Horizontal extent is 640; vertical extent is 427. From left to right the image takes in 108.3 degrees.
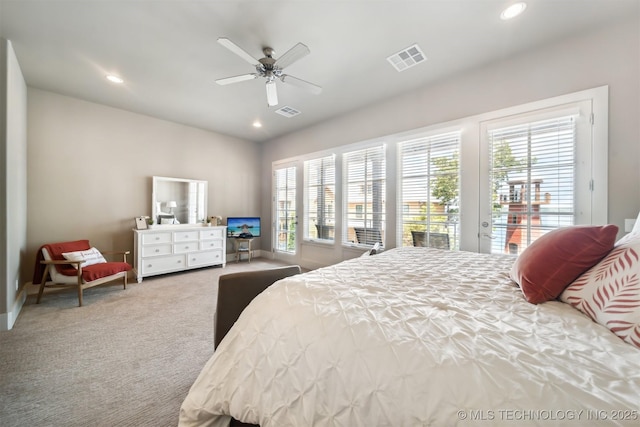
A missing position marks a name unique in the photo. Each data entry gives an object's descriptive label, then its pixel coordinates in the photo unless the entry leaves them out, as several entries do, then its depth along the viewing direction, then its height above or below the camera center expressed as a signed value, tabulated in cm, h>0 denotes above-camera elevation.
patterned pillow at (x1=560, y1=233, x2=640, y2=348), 76 -31
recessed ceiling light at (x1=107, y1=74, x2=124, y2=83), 300 +174
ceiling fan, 208 +147
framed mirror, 437 +20
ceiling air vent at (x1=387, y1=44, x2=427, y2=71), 246 +171
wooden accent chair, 288 -75
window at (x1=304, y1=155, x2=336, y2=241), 445 +26
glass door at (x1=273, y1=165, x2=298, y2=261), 519 -5
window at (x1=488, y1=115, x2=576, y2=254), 229 +34
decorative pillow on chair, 298 -62
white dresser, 385 -70
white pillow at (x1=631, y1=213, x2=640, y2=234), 120 -9
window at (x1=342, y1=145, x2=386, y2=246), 375 +26
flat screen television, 526 -36
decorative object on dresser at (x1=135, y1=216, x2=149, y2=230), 407 -22
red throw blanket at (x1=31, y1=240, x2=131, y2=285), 293 -75
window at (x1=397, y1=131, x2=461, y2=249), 300 +27
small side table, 532 -88
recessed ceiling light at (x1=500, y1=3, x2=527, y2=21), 192 +171
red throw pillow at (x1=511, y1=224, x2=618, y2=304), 106 -23
